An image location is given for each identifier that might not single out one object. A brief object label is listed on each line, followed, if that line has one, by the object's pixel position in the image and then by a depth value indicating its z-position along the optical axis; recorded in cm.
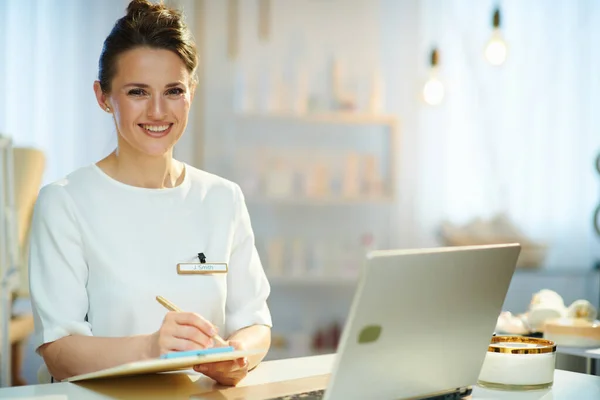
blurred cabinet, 457
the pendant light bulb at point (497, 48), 355
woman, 190
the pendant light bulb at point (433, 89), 376
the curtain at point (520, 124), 479
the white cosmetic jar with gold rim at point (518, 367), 170
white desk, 163
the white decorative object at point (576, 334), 200
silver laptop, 144
